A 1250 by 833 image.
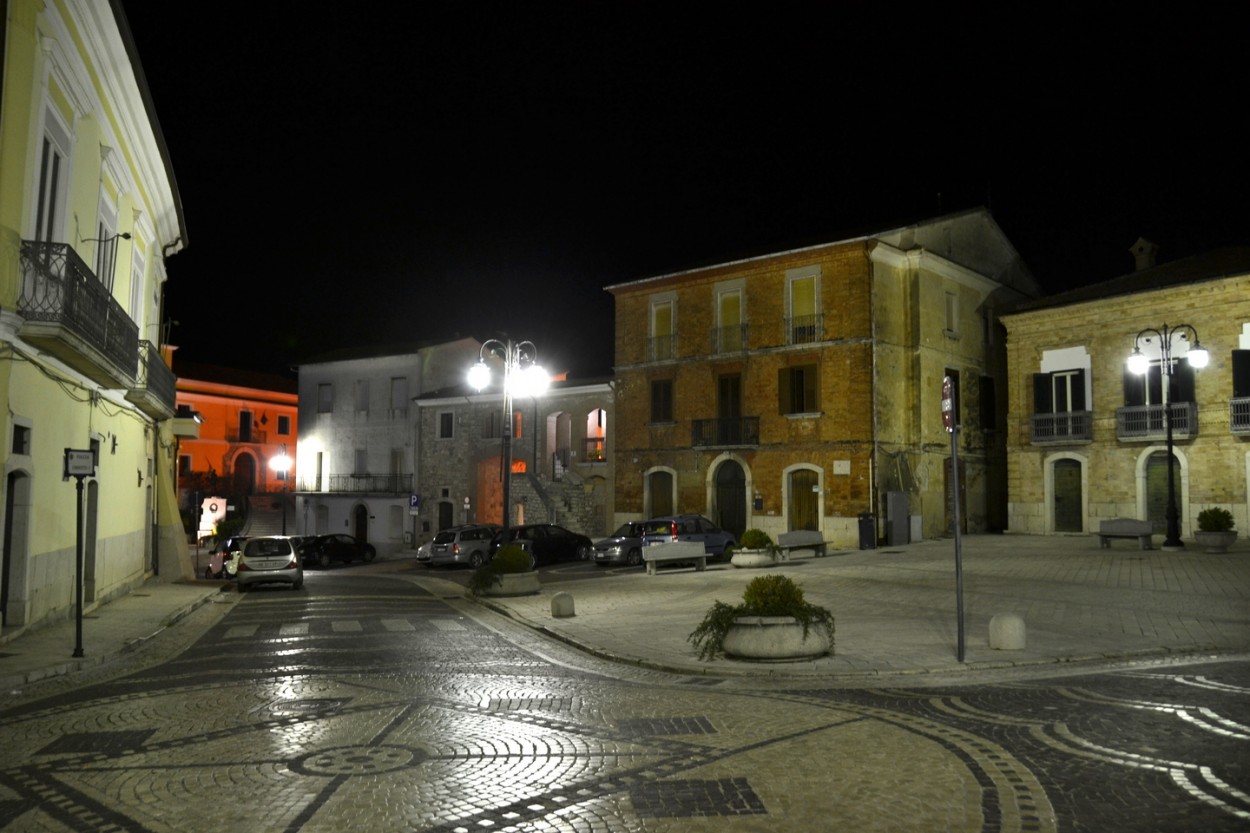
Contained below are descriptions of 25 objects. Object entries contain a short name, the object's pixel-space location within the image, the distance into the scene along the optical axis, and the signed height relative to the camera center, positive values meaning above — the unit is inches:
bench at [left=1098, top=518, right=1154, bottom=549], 994.1 -43.9
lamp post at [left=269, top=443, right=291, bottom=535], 1882.4 +46.0
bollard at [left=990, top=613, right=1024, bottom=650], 458.9 -69.0
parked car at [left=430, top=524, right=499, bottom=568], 1317.7 -81.5
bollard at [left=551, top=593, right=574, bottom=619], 637.3 -78.5
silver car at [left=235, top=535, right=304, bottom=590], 963.3 -76.0
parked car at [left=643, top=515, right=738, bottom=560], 1143.0 -54.3
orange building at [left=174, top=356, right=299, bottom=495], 2319.1 +144.8
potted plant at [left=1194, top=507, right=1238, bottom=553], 933.2 -41.9
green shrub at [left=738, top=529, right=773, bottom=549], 989.8 -54.7
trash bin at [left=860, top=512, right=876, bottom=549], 1182.3 -54.6
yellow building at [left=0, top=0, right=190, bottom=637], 503.5 +109.8
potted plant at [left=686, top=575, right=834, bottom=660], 446.6 -64.1
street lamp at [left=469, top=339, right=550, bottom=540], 898.1 +102.5
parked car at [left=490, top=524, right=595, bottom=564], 1272.1 -74.7
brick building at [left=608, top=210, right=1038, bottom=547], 1259.8 +142.6
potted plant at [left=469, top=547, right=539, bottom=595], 796.0 -73.3
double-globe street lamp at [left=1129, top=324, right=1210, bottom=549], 940.0 +98.3
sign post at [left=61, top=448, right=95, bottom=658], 478.9 +7.2
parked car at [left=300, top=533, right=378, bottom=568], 1487.5 -100.2
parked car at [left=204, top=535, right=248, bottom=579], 1280.8 -94.9
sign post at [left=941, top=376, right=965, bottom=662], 420.8 +13.7
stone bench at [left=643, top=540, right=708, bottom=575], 992.2 -66.3
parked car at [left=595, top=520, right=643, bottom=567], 1154.7 -74.6
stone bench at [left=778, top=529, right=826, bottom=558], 1087.0 -60.0
